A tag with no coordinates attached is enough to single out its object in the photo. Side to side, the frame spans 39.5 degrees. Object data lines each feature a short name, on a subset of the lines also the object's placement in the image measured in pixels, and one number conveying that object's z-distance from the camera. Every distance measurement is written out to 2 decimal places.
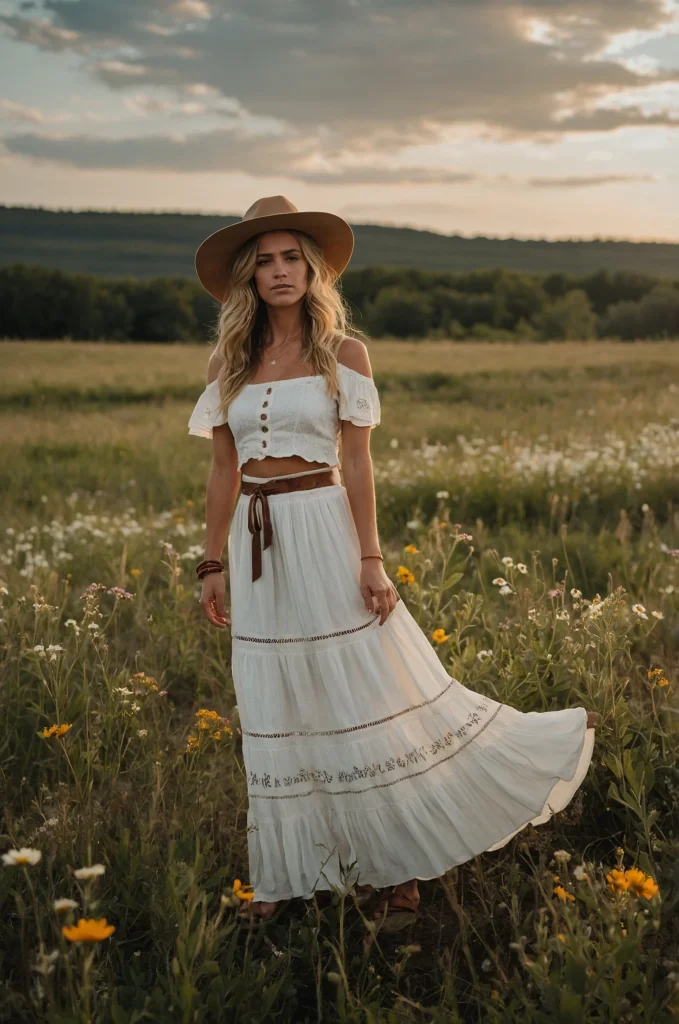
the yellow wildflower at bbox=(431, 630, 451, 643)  4.27
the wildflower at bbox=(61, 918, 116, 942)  1.88
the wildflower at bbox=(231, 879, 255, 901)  2.45
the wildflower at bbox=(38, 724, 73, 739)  3.28
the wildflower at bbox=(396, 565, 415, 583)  4.49
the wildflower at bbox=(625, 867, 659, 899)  2.32
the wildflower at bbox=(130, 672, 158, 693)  3.87
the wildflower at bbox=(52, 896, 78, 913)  2.06
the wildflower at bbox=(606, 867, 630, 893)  2.31
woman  3.38
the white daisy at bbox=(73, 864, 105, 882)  2.00
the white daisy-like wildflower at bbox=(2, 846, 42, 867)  2.10
